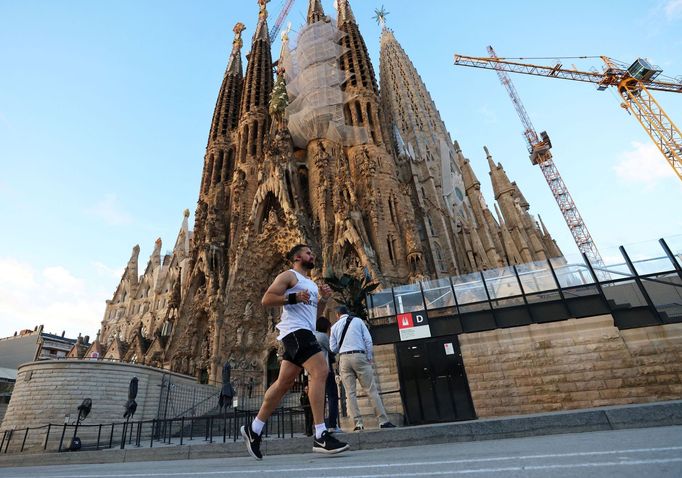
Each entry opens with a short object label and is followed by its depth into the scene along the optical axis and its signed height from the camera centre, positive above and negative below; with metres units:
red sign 8.95 +1.94
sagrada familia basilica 24.44 +15.54
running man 2.87 +0.44
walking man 5.11 +0.70
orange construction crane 31.87 +26.65
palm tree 10.19 +3.22
